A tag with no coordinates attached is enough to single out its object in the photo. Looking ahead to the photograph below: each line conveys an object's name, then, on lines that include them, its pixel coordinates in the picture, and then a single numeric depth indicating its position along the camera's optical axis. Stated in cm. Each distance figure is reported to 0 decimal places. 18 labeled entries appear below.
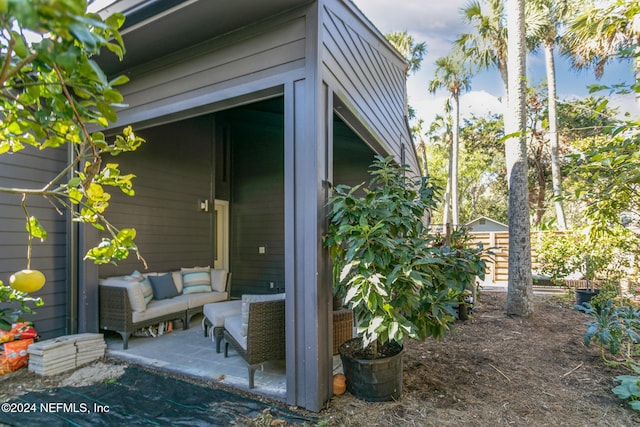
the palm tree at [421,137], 1975
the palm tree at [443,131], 1741
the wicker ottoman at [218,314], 362
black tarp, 239
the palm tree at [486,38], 1118
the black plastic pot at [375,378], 254
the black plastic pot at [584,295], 568
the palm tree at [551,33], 1074
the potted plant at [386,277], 240
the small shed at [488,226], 1698
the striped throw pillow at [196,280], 497
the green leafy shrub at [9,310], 104
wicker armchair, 283
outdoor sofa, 382
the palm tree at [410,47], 1656
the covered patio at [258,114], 252
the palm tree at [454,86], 1512
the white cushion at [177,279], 485
